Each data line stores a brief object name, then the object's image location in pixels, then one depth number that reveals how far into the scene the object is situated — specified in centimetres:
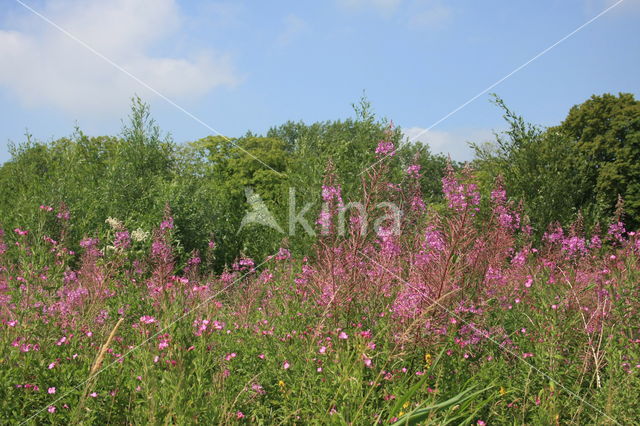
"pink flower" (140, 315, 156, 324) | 302
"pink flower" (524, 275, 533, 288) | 471
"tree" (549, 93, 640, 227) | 2317
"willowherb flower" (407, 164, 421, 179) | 582
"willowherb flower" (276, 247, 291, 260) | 667
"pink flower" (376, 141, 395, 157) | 507
